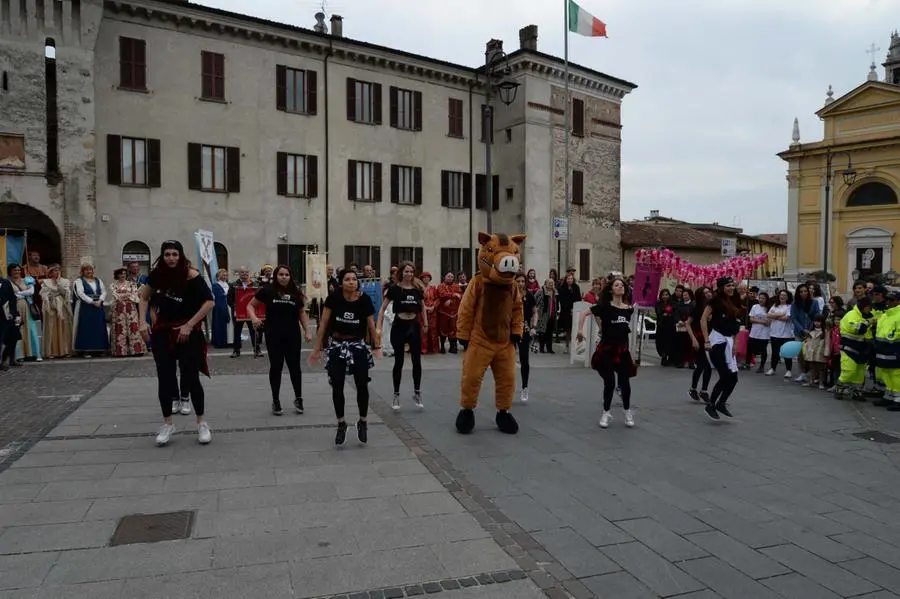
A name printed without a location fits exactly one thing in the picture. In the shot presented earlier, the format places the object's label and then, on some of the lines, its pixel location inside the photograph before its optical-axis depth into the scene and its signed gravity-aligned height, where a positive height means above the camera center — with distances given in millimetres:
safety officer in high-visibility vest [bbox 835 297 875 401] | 10492 -1103
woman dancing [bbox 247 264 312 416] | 8367 -570
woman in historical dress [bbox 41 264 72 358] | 13953 -855
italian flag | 25016 +9215
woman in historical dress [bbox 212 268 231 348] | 16250 -953
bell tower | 65375 +19878
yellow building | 44750 +5727
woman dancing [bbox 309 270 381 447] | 7008 -705
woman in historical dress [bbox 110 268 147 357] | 14508 -952
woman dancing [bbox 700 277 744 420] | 8664 -787
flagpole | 24656 +9060
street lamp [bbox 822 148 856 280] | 37975 +5291
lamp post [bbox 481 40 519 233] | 18766 +4762
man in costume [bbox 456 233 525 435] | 7672 -639
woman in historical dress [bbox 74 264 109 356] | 14172 -934
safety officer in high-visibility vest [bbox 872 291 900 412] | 10039 -1134
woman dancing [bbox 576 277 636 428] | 8180 -853
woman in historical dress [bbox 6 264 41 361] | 13266 -822
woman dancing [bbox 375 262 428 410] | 8969 -620
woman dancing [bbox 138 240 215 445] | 6781 -492
